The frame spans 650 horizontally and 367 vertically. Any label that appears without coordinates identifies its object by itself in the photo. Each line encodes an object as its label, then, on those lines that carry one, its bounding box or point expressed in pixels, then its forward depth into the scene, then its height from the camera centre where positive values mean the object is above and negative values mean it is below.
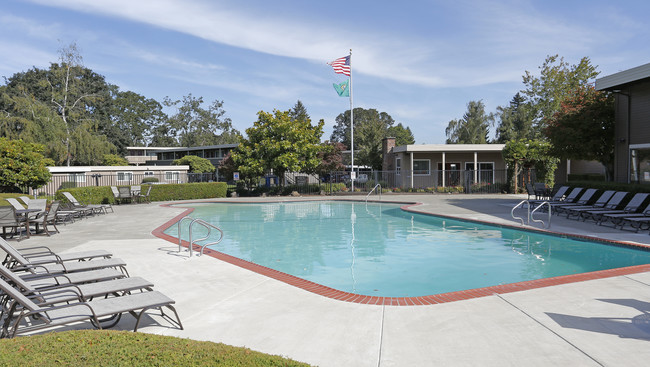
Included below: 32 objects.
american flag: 27.81 +7.70
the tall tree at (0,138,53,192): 17.33 +0.57
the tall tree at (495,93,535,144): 49.48 +6.42
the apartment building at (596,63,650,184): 13.88 +1.87
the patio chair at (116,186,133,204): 22.53 -0.79
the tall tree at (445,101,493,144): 50.22 +6.32
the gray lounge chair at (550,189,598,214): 14.48 -0.98
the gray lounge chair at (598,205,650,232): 11.38 -1.22
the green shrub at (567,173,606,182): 26.53 -0.18
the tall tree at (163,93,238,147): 77.00 +10.86
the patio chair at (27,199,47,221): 11.45 -0.88
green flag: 29.18 +6.44
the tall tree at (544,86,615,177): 15.91 +1.72
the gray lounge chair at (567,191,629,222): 12.97 -1.06
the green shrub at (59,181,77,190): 30.39 -0.36
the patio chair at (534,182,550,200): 18.33 -0.70
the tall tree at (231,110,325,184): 27.95 +2.15
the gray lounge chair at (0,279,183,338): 3.63 -1.25
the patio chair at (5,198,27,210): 12.59 -0.73
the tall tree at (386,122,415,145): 66.19 +6.90
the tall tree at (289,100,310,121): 85.88 +14.70
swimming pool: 7.70 -1.89
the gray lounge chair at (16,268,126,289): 5.02 -1.26
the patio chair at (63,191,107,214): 15.83 -1.06
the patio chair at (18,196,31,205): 13.95 -0.70
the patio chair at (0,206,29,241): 10.19 -0.94
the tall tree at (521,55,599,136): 31.44 +7.50
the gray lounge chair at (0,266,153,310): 4.18 -1.25
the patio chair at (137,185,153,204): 23.90 -1.04
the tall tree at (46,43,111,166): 40.78 +8.71
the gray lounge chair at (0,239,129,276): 5.50 -1.24
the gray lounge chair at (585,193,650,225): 12.10 -0.99
